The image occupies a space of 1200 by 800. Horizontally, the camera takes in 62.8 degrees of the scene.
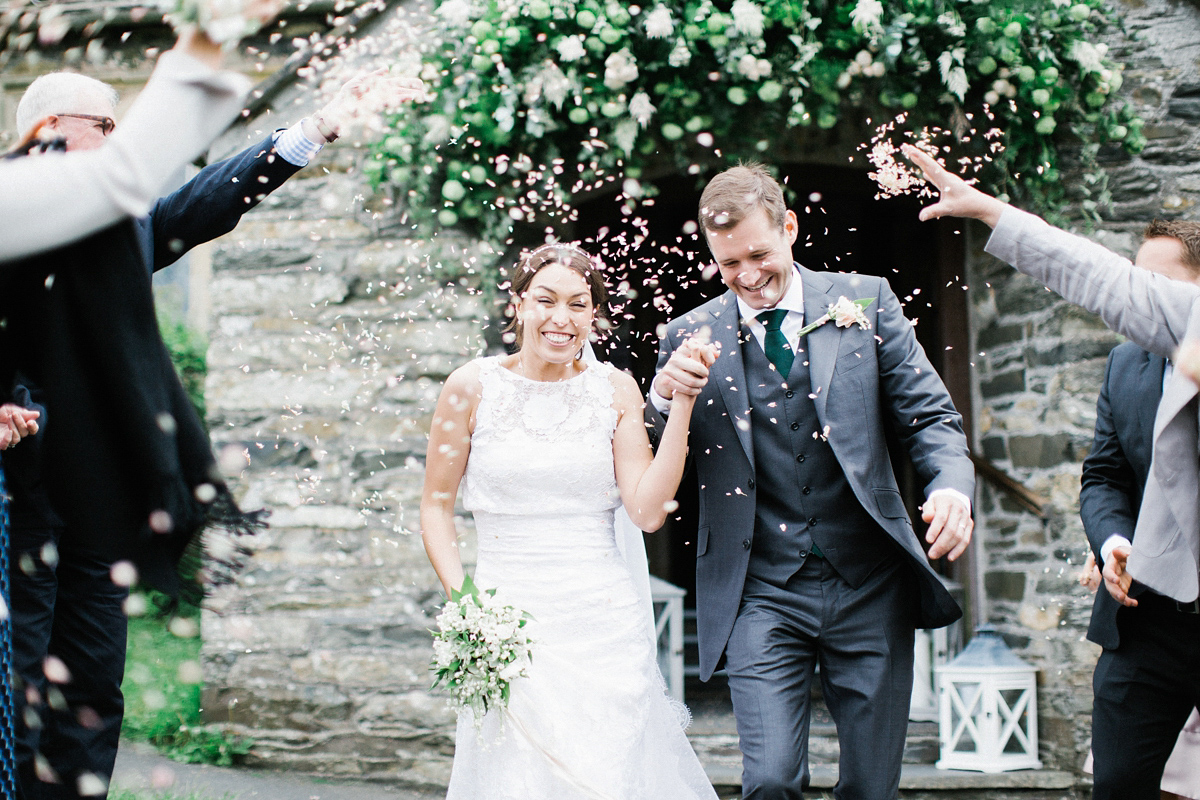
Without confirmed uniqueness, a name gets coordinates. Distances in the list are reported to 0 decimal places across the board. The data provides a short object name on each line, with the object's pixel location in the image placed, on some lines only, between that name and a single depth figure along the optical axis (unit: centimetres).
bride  281
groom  273
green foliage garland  453
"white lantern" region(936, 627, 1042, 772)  467
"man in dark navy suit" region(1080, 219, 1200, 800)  292
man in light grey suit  241
